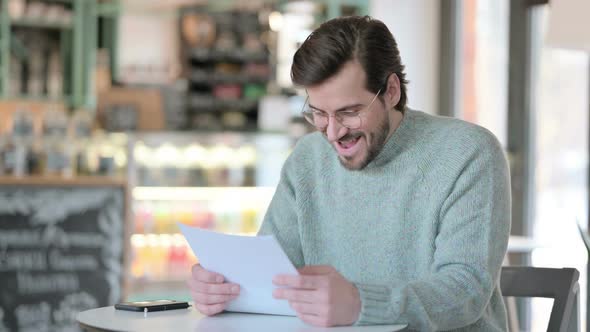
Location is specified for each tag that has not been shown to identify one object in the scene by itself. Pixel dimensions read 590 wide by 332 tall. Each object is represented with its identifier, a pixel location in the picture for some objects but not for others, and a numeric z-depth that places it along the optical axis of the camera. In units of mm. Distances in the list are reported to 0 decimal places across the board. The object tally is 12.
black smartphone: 1997
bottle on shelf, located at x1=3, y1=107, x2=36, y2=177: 5301
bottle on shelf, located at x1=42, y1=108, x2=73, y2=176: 5336
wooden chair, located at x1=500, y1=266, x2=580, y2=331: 2115
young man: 1784
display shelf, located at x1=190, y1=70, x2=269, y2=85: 7207
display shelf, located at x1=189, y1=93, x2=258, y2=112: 7145
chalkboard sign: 4336
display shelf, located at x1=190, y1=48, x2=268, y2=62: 7234
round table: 1739
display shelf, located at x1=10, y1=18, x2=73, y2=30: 7078
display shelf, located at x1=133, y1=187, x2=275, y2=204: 6160
